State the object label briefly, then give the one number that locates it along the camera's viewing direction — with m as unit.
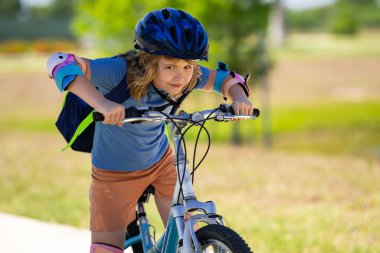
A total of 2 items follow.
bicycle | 5.39
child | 5.83
